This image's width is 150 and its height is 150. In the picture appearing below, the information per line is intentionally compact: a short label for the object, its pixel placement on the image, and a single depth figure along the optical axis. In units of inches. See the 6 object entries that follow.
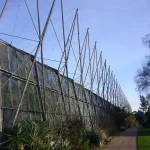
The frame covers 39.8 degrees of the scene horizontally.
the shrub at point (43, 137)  299.4
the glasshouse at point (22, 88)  339.8
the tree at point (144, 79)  1348.0
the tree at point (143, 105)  2838.4
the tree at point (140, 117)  2112.8
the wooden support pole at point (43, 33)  380.2
